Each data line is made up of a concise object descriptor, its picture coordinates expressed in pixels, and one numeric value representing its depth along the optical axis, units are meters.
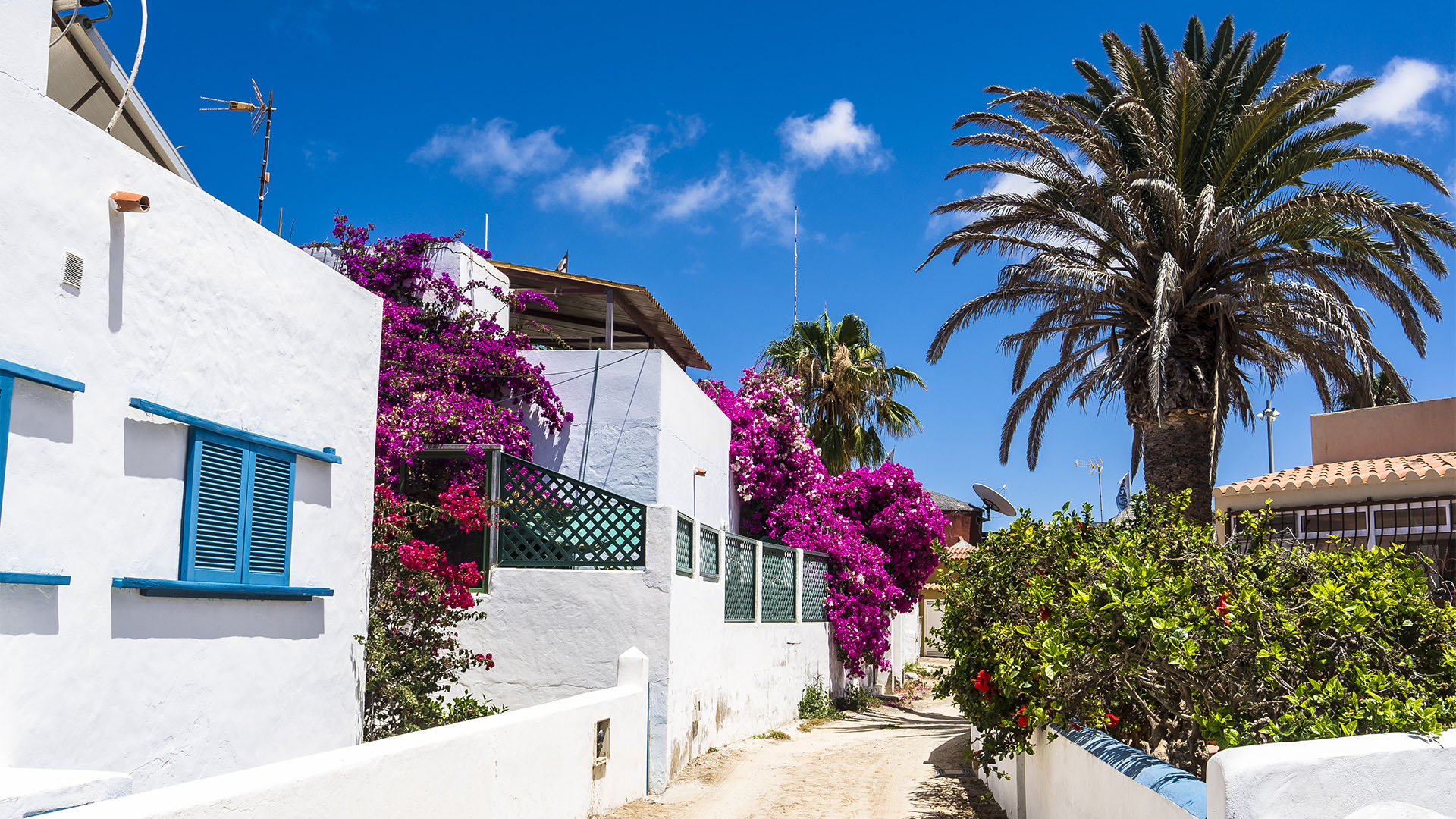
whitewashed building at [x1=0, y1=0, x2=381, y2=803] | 5.40
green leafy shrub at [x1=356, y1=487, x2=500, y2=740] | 9.42
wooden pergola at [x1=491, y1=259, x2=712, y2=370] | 16.39
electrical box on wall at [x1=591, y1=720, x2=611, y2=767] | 9.25
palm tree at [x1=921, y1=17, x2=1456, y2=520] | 14.27
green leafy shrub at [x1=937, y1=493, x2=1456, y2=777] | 5.71
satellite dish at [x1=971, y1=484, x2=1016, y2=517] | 33.03
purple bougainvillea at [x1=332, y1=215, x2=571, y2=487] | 12.94
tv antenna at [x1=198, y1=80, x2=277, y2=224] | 14.66
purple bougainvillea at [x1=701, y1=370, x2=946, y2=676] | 20.42
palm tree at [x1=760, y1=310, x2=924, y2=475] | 28.00
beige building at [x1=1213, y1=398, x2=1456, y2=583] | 16.78
